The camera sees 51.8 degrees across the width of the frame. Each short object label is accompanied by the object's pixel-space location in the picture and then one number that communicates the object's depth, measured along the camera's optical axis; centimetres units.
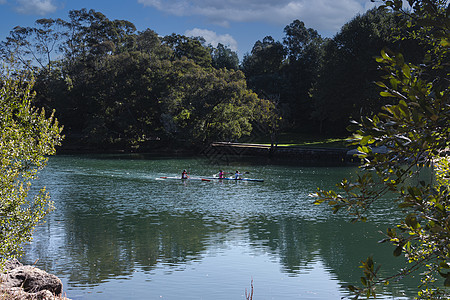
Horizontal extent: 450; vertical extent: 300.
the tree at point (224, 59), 10350
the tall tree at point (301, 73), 8350
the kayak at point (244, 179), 4279
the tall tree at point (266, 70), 8370
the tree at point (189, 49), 8762
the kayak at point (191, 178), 4341
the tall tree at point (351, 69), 6388
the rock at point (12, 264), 1363
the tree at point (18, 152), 1109
